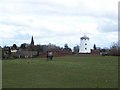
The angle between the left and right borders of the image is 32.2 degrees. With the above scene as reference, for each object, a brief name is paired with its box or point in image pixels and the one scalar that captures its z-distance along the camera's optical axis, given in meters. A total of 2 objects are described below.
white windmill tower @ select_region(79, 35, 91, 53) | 78.58
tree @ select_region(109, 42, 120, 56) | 63.77
